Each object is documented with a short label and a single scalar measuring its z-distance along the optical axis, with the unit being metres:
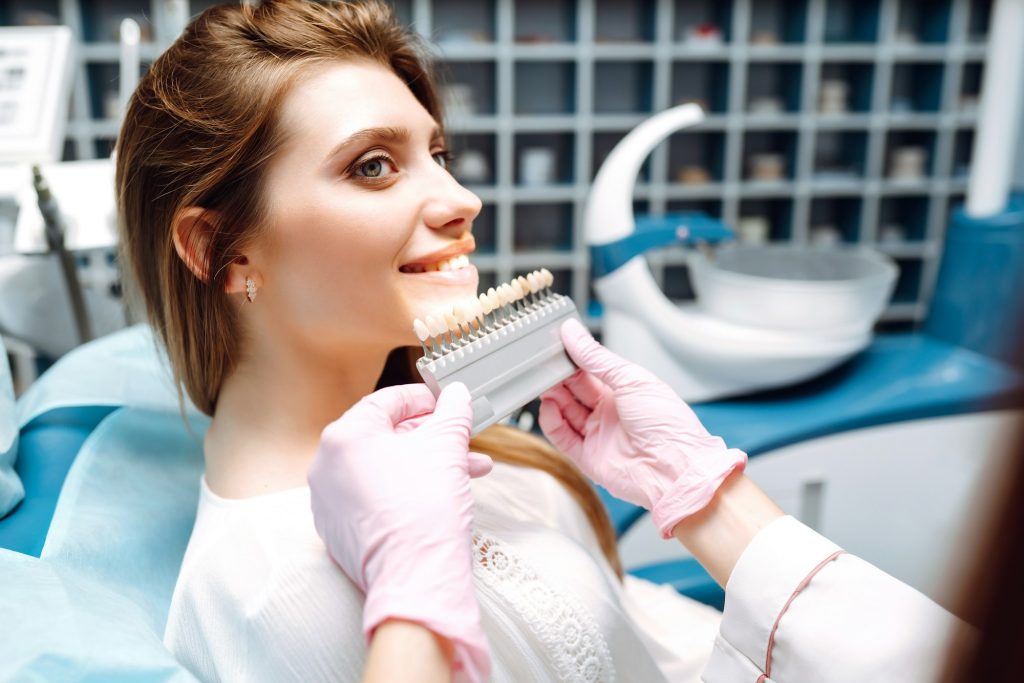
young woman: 0.69
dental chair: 0.60
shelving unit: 3.44
